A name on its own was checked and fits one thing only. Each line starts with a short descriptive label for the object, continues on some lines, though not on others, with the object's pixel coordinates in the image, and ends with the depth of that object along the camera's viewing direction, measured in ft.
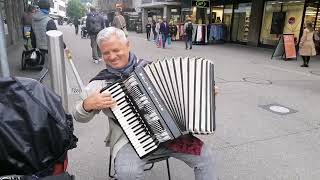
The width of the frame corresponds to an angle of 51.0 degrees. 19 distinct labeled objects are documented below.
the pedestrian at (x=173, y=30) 72.73
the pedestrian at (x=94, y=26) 36.27
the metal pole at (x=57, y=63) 10.10
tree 365.28
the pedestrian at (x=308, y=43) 37.45
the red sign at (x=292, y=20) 53.45
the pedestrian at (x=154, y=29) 74.08
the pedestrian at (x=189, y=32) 57.60
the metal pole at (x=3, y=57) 10.71
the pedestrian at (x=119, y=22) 40.75
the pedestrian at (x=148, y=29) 78.57
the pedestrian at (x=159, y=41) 59.94
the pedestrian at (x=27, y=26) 32.35
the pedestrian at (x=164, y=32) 59.47
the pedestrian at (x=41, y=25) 23.32
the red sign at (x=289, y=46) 44.27
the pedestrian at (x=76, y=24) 107.12
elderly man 8.16
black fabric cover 5.46
